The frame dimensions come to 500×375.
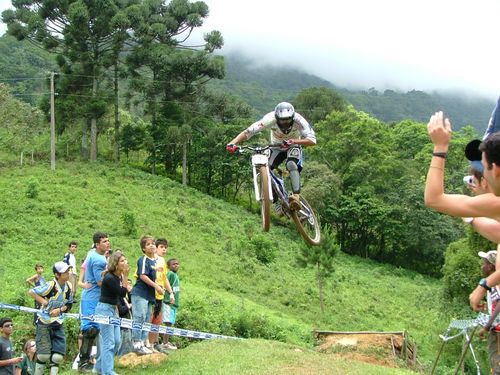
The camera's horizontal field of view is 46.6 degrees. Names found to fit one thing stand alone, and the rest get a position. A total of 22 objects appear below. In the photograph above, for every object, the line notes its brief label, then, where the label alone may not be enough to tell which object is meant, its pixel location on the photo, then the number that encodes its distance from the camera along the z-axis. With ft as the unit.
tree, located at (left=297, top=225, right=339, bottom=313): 80.69
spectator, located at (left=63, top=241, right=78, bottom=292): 38.83
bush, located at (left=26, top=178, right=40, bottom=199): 99.96
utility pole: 110.93
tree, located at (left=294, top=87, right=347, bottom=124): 188.15
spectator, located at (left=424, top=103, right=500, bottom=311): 10.96
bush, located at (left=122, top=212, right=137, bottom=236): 90.27
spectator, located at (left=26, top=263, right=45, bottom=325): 37.60
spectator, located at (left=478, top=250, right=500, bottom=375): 19.16
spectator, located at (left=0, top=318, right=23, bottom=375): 25.46
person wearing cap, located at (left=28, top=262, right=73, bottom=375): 27.94
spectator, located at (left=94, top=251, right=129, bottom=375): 26.78
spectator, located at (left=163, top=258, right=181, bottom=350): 36.24
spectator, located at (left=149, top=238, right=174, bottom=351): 32.09
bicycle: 25.35
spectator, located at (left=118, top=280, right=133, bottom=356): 31.07
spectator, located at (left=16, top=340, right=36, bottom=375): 30.80
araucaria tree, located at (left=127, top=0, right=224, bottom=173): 106.01
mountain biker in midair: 24.85
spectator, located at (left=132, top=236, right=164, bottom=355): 30.89
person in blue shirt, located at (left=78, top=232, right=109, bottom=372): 28.40
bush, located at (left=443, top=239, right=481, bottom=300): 63.41
